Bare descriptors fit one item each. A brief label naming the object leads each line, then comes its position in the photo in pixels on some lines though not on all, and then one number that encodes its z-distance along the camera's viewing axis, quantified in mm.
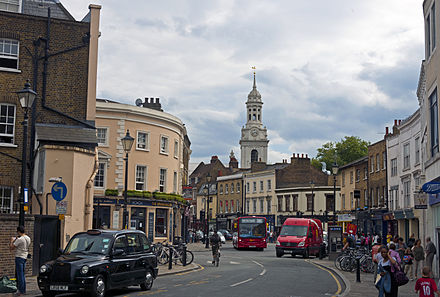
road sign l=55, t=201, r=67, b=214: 16219
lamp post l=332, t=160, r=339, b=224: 34312
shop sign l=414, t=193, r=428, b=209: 22062
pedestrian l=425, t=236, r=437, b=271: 20500
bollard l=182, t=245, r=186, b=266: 25359
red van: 36688
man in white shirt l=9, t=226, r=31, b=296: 14656
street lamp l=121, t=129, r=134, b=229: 22312
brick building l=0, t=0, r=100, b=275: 23311
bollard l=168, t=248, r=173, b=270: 23766
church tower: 125500
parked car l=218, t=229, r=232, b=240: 75375
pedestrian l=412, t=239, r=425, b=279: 21578
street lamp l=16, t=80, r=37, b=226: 15073
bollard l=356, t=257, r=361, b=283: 20428
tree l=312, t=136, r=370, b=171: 80625
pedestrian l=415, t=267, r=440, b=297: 11000
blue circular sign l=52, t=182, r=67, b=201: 16297
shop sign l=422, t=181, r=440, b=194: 18031
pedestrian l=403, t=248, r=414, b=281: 22008
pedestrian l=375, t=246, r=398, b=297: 13273
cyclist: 26625
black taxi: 13742
